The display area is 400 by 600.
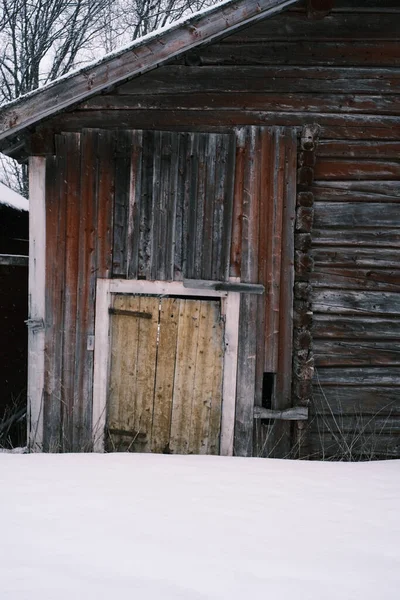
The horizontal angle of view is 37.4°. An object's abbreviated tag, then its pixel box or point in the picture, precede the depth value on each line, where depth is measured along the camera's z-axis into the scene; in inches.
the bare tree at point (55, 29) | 717.3
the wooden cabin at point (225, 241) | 226.8
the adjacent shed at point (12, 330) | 304.8
